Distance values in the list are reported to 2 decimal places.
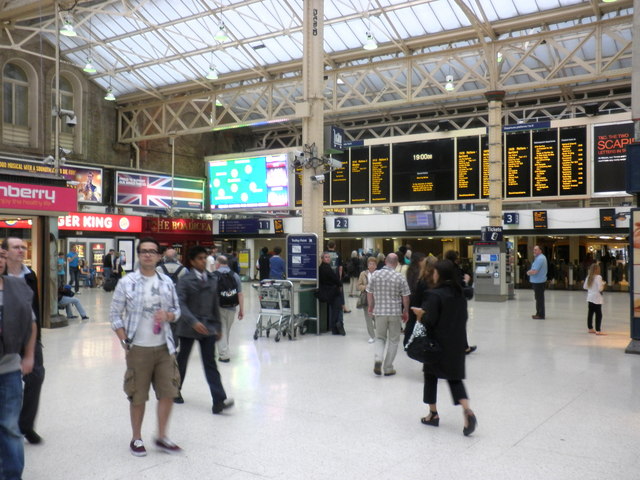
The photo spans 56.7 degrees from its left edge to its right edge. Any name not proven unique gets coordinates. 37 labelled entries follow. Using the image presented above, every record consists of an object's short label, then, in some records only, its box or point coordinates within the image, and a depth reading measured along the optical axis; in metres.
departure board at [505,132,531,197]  19.33
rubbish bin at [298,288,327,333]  10.52
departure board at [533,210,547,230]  20.67
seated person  12.02
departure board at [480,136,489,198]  19.75
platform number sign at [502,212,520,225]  21.06
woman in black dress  4.73
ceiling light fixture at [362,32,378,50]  15.46
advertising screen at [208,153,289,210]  21.84
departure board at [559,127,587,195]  18.53
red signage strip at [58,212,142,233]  22.81
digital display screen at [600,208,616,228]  19.49
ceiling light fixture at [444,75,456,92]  17.53
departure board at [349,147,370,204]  22.08
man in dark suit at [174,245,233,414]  5.21
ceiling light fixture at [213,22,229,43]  15.42
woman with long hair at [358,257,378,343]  9.79
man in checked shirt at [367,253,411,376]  7.00
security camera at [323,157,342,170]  11.05
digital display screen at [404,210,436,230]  22.25
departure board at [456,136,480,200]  19.95
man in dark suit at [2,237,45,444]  4.37
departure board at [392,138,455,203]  20.41
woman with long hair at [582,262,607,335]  10.21
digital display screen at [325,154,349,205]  22.52
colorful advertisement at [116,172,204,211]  25.33
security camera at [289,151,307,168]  10.97
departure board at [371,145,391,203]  21.58
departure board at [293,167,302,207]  23.84
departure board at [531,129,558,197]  18.91
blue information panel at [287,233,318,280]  10.55
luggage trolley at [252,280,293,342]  9.86
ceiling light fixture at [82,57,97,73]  18.66
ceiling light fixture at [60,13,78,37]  16.08
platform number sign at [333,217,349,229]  24.22
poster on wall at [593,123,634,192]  17.98
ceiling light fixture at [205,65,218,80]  19.11
